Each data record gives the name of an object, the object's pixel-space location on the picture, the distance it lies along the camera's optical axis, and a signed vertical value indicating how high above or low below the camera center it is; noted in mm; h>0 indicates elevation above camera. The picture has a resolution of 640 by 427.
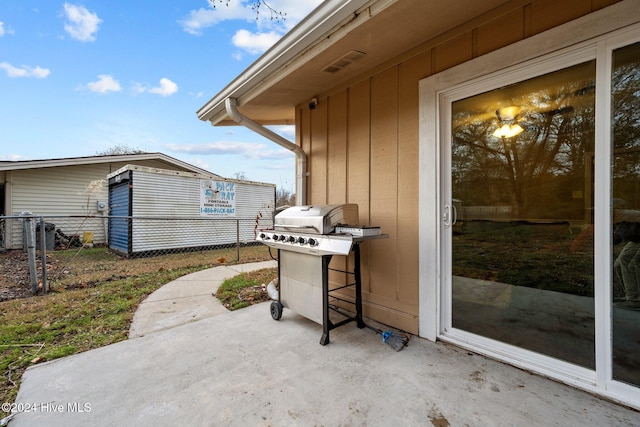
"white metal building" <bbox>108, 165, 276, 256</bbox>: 6836 +119
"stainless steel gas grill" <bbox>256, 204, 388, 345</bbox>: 2023 -304
